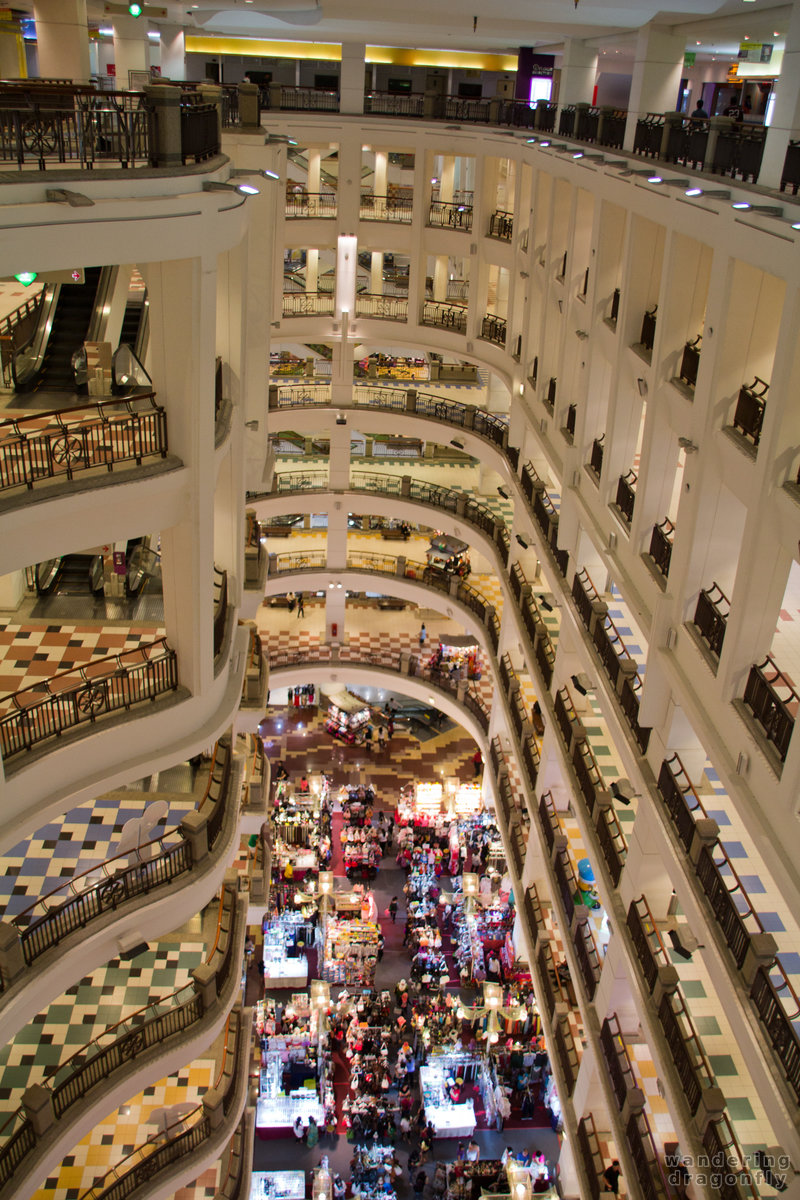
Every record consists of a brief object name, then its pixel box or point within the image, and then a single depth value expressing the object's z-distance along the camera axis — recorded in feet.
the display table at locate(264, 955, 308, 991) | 63.72
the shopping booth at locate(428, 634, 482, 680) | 84.28
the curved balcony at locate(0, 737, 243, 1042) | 28.30
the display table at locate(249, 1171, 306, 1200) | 52.03
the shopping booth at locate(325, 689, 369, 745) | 88.17
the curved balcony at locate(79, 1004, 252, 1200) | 37.40
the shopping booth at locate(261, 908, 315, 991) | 63.87
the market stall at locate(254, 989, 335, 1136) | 56.13
